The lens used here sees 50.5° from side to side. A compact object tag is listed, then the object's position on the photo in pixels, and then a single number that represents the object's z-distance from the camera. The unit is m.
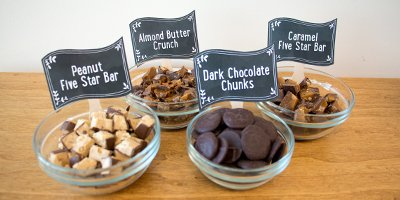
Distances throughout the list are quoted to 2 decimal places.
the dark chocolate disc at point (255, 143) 0.35
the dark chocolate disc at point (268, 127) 0.37
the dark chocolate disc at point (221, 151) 0.35
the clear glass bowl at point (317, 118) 0.40
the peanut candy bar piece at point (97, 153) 0.35
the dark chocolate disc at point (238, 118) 0.37
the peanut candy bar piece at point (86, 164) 0.34
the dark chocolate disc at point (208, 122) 0.38
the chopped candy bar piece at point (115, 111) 0.39
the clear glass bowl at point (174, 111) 0.41
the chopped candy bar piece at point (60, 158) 0.35
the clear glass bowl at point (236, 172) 0.34
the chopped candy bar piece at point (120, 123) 0.38
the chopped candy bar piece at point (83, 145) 0.36
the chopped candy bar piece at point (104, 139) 0.36
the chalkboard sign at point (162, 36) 0.48
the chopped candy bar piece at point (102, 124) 0.37
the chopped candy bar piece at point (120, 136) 0.37
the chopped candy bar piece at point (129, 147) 0.35
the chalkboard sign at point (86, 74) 0.38
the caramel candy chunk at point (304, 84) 0.45
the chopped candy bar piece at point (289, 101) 0.42
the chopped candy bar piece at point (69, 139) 0.36
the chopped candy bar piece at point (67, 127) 0.38
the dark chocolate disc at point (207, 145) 0.35
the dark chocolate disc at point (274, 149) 0.36
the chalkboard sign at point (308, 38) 0.46
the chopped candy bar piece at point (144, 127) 0.38
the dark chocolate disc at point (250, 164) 0.35
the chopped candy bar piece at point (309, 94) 0.44
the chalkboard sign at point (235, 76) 0.39
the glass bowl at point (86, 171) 0.34
